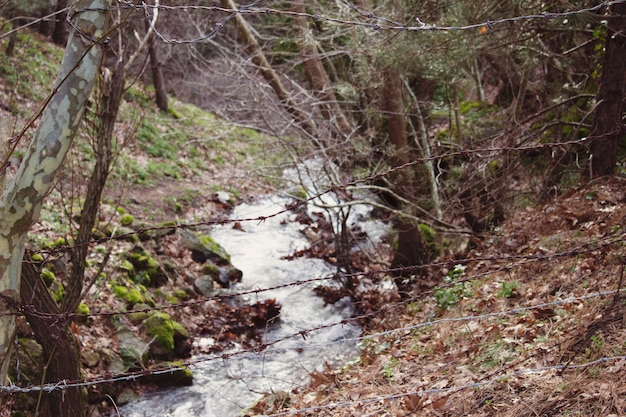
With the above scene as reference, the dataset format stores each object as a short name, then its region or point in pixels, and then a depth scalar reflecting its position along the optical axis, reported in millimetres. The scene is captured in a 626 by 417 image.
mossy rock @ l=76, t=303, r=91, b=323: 7097
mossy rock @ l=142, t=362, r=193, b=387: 7023
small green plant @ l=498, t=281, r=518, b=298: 5521
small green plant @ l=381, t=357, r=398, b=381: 4955
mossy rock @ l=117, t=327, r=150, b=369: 7035
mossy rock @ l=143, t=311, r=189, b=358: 7562
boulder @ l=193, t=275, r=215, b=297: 9539
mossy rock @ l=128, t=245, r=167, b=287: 9078
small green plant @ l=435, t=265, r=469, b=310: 6402
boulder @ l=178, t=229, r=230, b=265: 10555
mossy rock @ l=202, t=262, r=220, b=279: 10117
